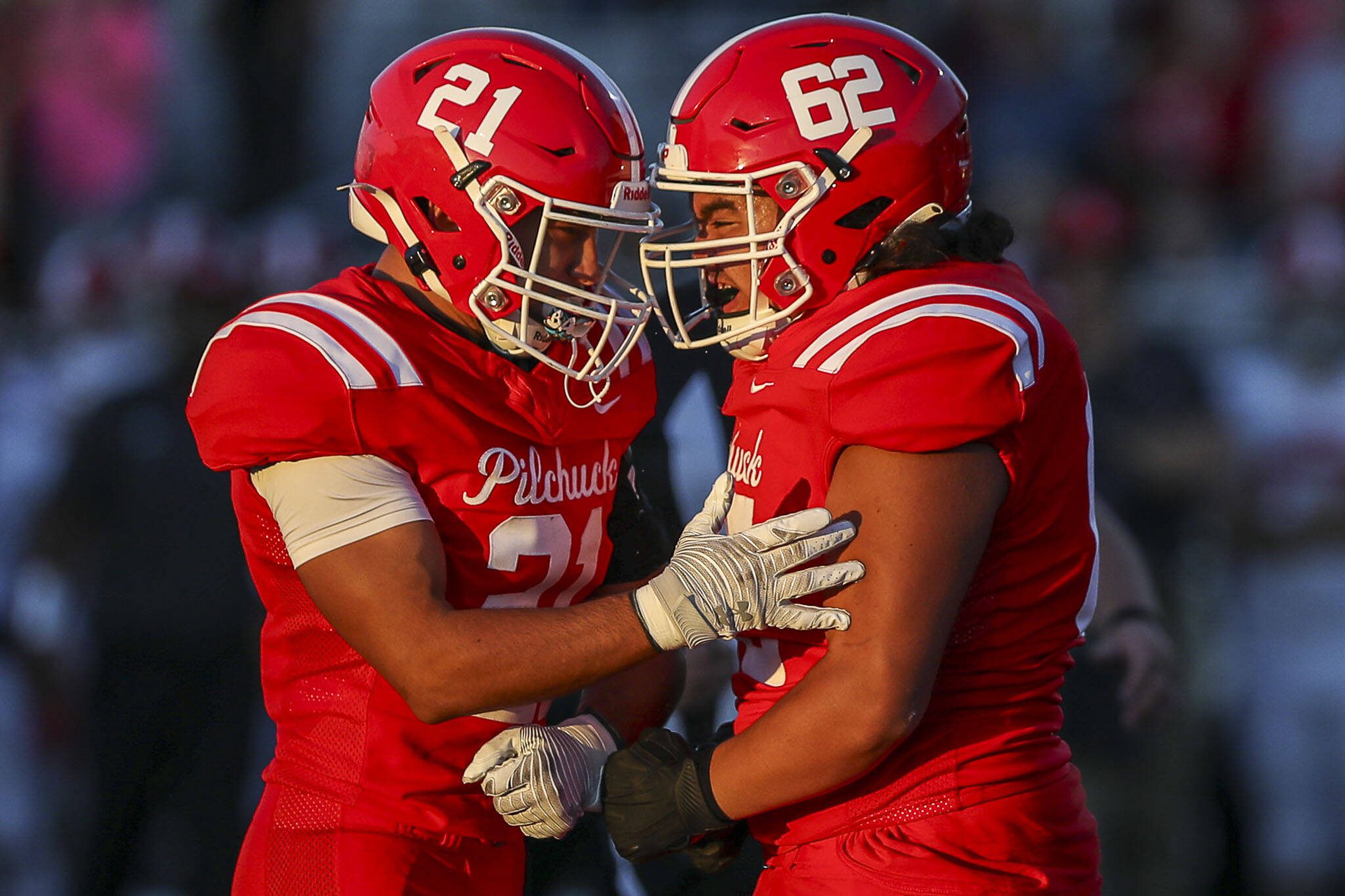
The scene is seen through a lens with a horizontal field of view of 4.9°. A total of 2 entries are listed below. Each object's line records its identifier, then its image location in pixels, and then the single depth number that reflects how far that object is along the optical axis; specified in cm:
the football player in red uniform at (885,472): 1242
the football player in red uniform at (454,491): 1253
